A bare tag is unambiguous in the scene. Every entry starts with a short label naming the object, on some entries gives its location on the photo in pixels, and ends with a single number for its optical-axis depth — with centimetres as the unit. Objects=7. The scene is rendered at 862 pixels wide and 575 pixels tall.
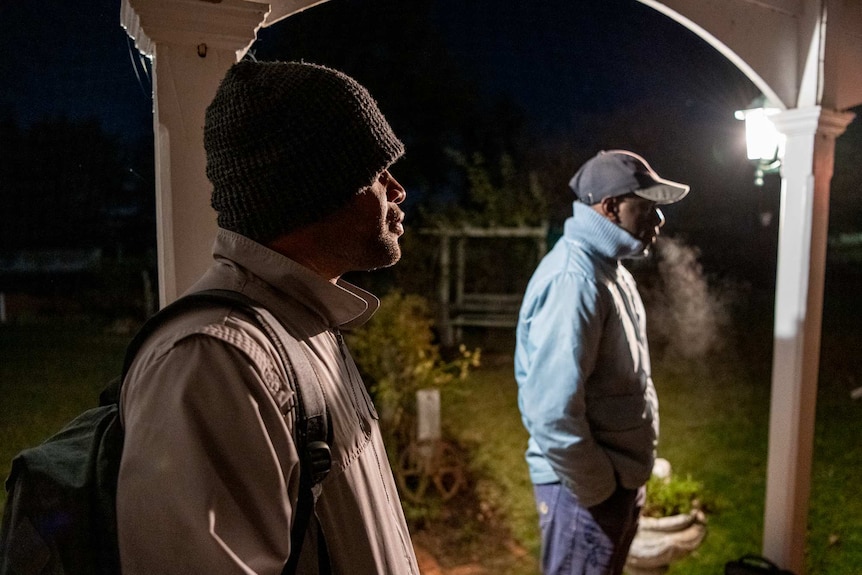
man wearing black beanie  70
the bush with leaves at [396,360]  404
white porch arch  265
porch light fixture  303
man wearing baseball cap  198
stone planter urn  305
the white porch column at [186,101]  148
